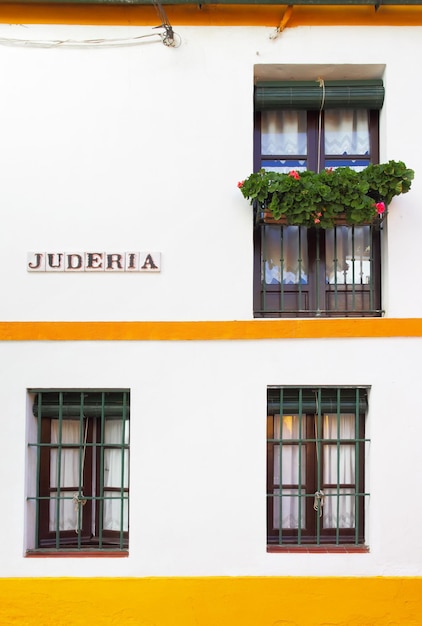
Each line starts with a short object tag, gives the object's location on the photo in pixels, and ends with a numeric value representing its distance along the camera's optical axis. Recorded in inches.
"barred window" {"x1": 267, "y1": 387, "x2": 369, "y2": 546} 203.2
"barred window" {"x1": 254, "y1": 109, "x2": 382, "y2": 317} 212.1
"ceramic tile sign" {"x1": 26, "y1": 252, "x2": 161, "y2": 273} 200.7
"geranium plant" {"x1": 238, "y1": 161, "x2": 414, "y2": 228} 193.8
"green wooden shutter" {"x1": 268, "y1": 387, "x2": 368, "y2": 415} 202.8
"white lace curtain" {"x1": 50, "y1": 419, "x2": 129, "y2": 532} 207.6
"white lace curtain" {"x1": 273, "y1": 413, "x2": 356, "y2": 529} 207.0
